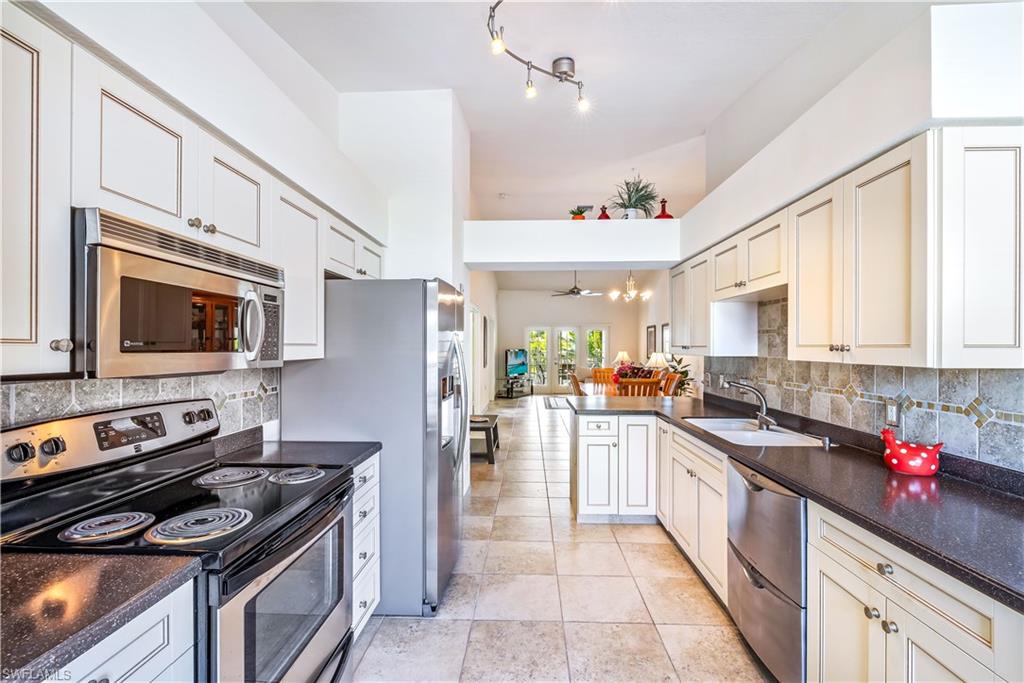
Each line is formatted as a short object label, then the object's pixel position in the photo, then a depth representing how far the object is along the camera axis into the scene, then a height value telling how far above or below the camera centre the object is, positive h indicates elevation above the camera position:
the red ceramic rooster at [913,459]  1.64 -0.43
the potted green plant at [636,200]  4.01 +1.34
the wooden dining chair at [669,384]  5.48 -0.51
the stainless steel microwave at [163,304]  1.01 +0.10
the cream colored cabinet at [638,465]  3.26 -0.92
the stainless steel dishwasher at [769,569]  1.57 -0.90
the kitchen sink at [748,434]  2.36 -0.54
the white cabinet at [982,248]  1.36 +0.31
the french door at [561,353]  11.86 -0.29
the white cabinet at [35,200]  0.88 +0.30
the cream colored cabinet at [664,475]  3.02 -0.94
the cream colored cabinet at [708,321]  3.05 +0.17
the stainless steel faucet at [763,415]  2.54 -0.43
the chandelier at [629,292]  7.74 +0.94
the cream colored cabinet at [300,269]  1.89 +0.33
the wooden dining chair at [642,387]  5.41 -0.55
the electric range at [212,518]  1.09 -0.52
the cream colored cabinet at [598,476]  3.30 -1.02
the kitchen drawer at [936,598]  0.92 -0.62
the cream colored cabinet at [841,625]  1.26 -0.88
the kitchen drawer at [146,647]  0.77 -0.61
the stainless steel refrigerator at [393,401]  2.19 -0.30
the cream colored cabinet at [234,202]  1.43 +0.50
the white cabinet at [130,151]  1.03 +0.51
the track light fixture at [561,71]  2.61 +1.78
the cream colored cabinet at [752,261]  2.26 +0.49
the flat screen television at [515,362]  11.74 -0.54
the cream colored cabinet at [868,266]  1.44 +0.31
